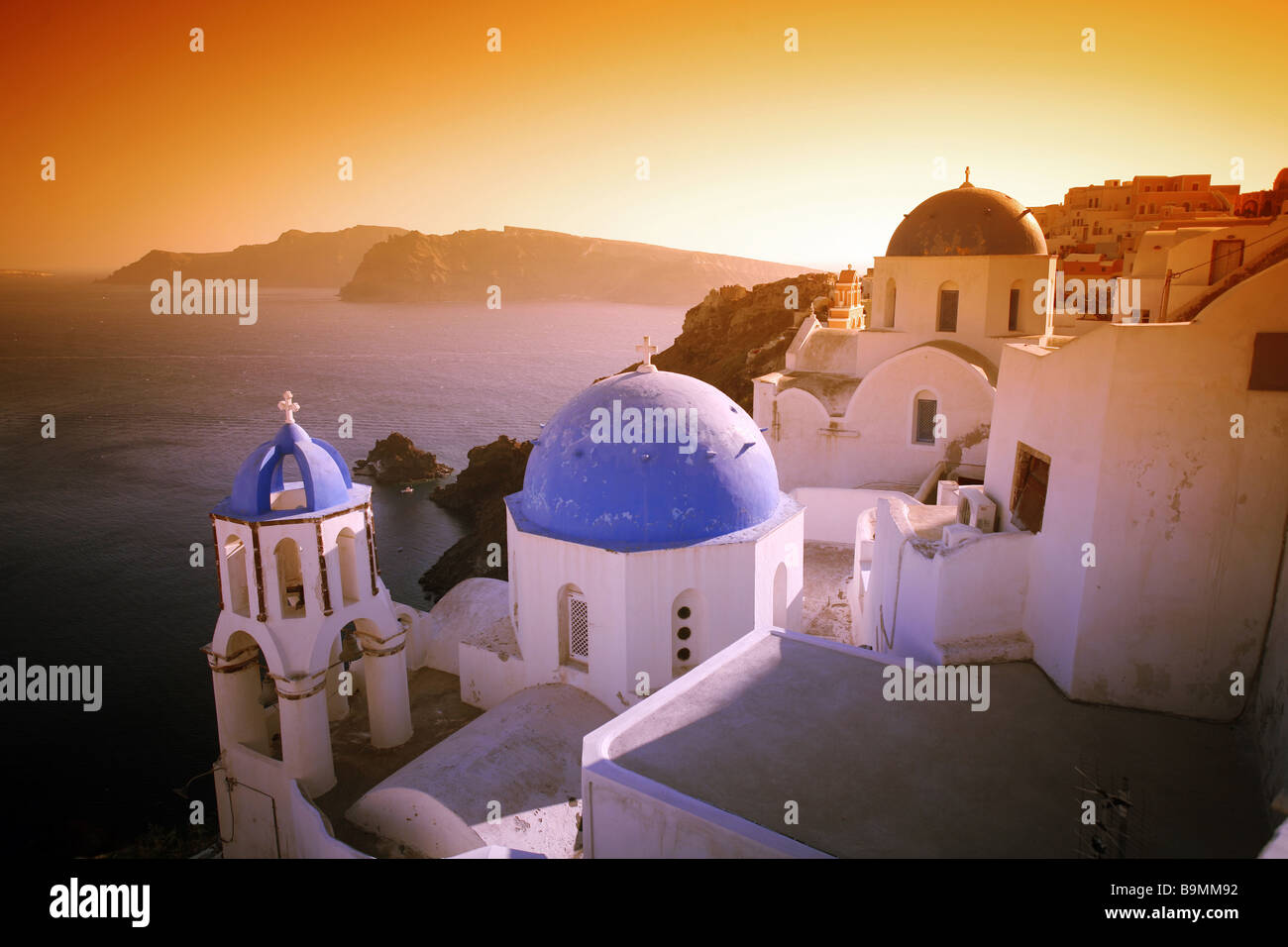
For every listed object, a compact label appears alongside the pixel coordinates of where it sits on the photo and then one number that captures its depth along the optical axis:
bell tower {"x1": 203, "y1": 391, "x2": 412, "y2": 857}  12.16
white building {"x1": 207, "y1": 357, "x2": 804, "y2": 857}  11.77
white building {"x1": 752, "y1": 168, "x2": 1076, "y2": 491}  19.66
